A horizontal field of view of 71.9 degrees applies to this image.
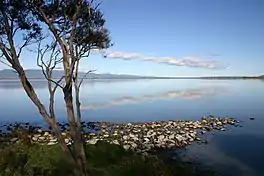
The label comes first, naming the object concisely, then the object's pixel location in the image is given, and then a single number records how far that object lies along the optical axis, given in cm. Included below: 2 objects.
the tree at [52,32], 572
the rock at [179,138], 1365
